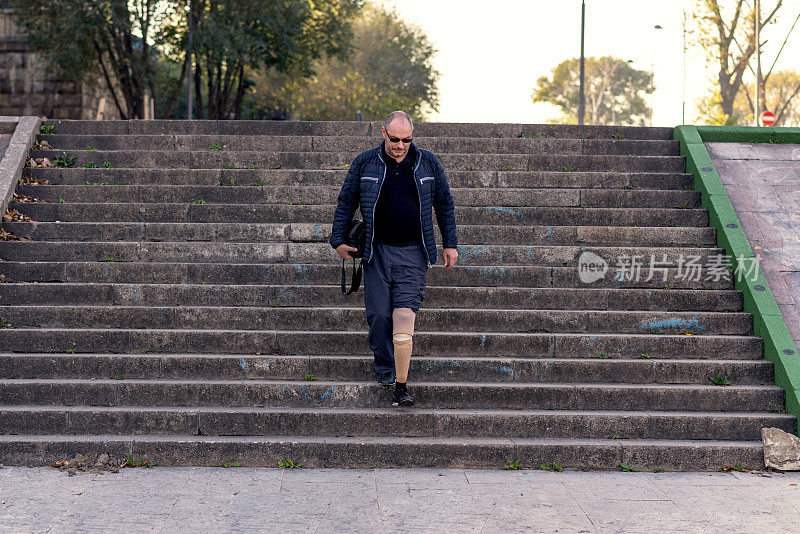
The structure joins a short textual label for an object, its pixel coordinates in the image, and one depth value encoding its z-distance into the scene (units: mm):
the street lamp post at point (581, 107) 28203
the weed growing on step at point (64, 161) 9641
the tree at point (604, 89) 68688
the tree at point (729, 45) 31734
